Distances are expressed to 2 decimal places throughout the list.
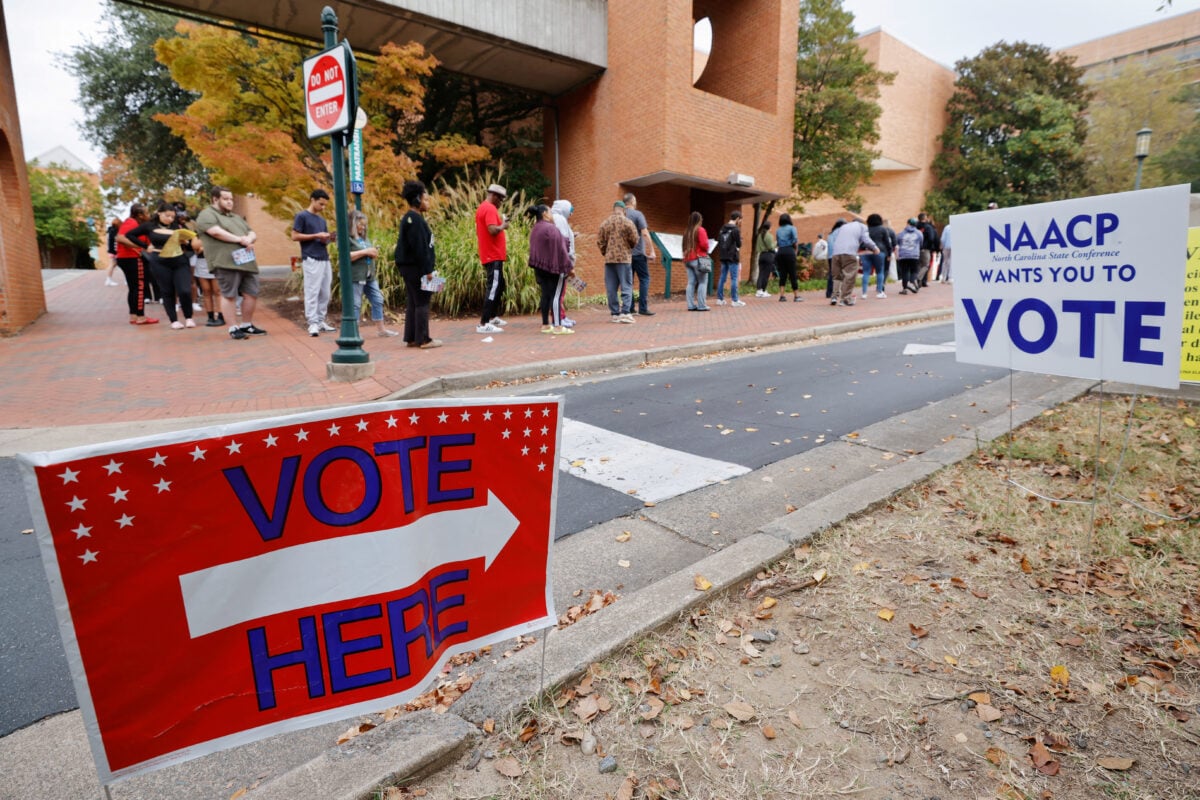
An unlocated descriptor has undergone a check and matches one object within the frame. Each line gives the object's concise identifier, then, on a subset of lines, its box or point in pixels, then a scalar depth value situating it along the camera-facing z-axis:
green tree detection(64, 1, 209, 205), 21.16
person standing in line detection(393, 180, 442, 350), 8.05
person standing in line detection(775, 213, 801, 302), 15.16
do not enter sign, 6.30
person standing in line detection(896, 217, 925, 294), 16.70
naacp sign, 3.07
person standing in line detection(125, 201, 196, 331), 9.92
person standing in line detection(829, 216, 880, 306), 13.71
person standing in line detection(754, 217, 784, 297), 15.89
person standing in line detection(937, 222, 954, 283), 17.57
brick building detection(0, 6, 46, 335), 9.34
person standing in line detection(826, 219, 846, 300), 14.02
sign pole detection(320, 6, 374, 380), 6.57
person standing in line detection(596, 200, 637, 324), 10.80
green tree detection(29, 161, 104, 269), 40.91
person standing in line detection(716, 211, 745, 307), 13.61
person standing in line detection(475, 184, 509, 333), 9.13
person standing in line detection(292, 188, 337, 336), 8.82
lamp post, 21.53
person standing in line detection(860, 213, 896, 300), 16.02
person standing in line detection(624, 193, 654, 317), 12.34
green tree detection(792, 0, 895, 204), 22.09
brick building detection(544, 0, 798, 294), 15.71
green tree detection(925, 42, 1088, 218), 32.53
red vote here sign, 1.36
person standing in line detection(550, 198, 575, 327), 10.04
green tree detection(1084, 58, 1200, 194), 32.12
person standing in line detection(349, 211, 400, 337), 9.02
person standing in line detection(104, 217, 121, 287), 12.45
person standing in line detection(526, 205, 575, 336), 9.53
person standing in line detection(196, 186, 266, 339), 8.62
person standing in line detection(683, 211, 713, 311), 12.70
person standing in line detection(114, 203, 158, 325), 10.33
